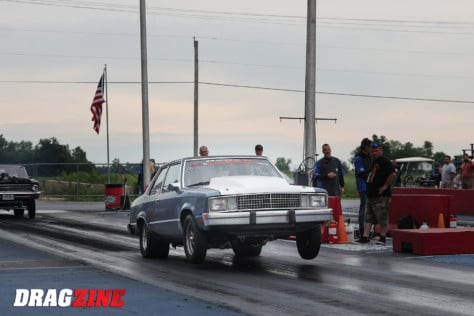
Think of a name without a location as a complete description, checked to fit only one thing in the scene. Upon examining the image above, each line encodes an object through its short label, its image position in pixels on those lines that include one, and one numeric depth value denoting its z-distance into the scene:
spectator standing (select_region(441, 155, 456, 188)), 36.94
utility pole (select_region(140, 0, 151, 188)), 36.69
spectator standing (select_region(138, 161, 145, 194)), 37.29
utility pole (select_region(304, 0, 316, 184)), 23.75
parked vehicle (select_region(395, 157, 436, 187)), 49.84
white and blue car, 13.97
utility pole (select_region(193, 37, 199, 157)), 50.75
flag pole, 50.79
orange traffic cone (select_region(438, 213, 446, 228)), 19.23
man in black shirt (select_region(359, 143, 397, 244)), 18.25
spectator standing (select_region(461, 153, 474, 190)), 33.28
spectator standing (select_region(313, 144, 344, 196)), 19.83
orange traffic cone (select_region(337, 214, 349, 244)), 19.14
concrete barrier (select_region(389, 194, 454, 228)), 19.73
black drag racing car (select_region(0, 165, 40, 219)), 30.99
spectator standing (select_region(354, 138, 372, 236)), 19.28
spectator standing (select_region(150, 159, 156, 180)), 35.52
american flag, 44.75
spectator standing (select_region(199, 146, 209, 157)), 19.80
